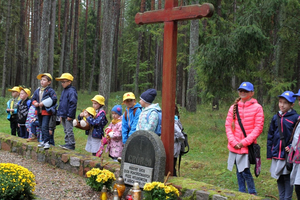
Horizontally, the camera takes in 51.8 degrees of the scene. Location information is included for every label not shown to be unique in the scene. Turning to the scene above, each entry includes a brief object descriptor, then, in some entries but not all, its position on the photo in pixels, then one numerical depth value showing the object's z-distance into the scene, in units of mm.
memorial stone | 4422
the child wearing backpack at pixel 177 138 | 5047
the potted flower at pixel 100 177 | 4883
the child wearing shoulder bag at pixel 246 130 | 4456
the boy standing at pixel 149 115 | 4938
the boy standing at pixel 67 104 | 6641
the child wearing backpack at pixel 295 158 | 3959
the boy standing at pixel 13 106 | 8805
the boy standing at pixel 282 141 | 4336
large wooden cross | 4586
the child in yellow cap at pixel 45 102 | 6762
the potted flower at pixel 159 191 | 4008
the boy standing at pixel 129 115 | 5574
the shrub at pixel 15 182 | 4098
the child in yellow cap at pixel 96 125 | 6387
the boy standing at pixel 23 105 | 8516
